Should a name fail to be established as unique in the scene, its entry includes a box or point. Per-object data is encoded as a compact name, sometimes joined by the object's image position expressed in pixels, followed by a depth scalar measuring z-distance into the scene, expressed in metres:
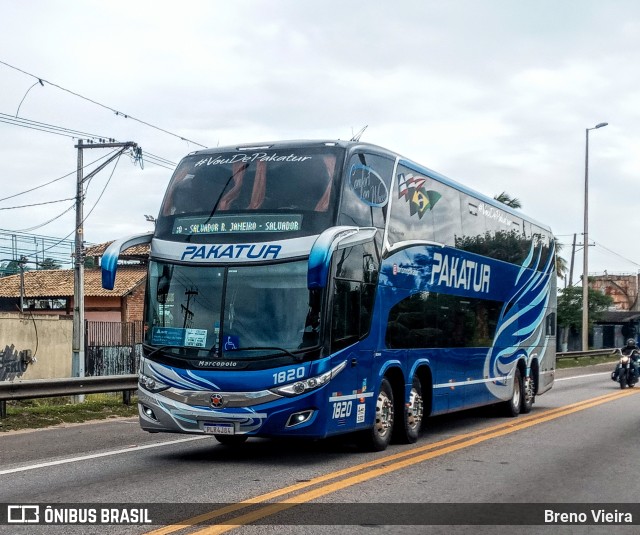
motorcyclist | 28.51
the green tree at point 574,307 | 58.28
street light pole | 46.47
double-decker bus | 10.66
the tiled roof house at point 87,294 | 48.97
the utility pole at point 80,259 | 24.92
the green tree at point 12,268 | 53.53
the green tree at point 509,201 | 44.56
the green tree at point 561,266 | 50.83
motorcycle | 27.64
